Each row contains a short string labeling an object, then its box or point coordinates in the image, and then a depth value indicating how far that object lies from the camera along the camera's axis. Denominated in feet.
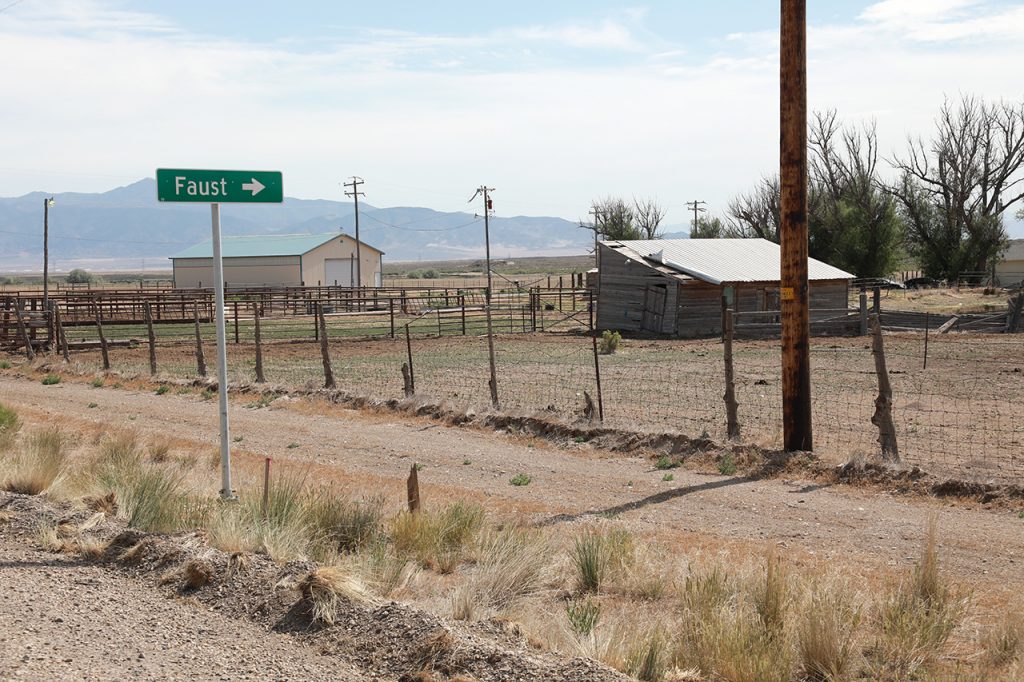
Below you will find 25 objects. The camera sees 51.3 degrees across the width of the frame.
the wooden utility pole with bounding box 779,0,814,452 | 41.11
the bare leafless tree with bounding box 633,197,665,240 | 372.79
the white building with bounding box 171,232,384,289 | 285.64
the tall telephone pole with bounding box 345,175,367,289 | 312.09
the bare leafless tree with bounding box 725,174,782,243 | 294.66
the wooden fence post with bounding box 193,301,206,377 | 77.40
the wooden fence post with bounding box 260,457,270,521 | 27.55
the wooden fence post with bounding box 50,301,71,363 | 91.86
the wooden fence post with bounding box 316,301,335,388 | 66.46
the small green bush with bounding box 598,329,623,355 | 110.15
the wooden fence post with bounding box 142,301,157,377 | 80.43
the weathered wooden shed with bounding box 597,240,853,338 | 134.82
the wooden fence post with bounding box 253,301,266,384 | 72.23
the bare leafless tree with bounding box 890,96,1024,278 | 263.29
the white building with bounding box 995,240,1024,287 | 281.95
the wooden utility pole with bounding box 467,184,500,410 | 56.00
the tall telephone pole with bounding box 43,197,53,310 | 161.68
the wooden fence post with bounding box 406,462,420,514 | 29.73
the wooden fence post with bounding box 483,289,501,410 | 55.93
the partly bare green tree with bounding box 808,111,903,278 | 257.14
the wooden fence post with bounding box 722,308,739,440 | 44.32
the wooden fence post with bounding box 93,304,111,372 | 85.56
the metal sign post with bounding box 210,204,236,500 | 29.43
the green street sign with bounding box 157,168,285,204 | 28.32
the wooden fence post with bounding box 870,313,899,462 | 39.37
